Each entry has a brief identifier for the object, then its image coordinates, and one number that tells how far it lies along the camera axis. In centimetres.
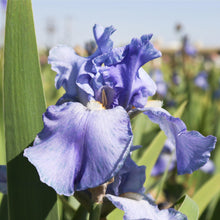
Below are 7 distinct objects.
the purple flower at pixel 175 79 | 356
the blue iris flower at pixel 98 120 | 52
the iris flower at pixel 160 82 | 307
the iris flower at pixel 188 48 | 367
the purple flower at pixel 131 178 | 71
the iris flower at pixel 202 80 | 438
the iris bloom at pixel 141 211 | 60
